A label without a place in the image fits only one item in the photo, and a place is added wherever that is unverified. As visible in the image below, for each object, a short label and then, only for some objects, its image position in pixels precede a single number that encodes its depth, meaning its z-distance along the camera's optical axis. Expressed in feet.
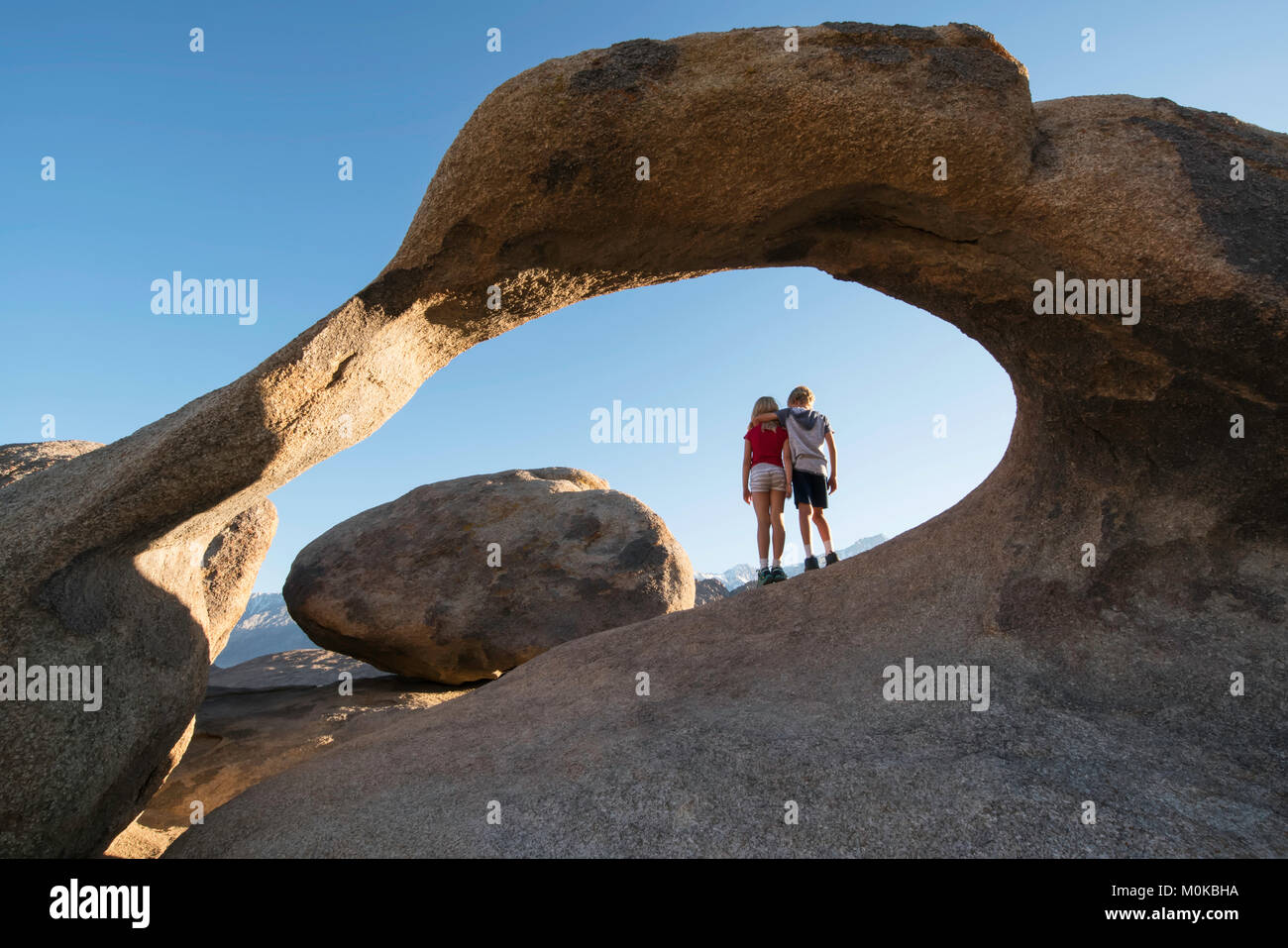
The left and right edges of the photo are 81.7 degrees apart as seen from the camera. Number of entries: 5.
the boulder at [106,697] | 10.08
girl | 22.25
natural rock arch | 11.24
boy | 21.74
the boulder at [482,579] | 25.43
